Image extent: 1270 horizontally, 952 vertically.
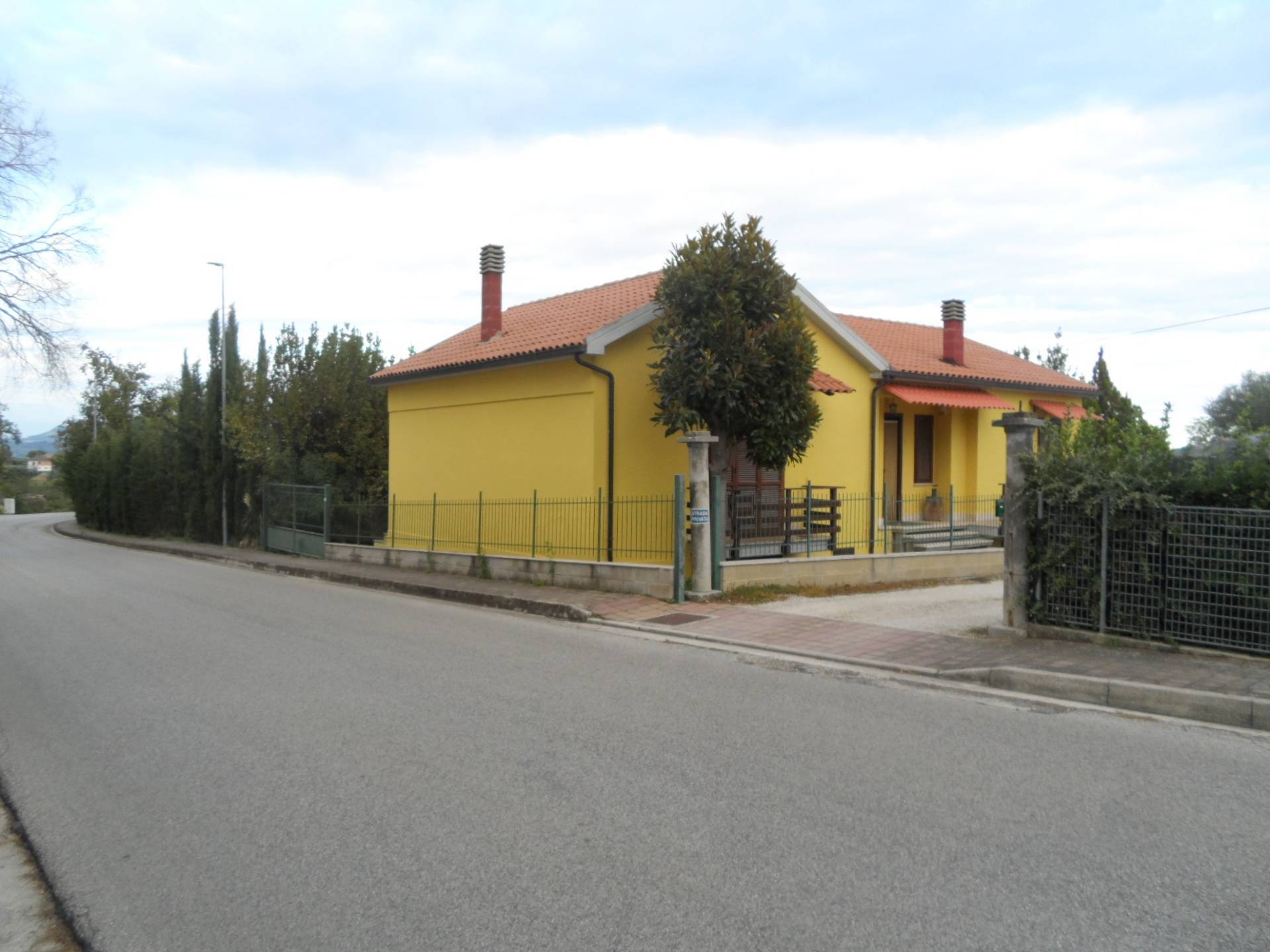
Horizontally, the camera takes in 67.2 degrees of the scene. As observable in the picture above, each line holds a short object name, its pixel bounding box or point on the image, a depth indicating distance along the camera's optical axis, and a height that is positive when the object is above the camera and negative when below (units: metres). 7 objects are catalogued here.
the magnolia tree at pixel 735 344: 13.80 +2.21
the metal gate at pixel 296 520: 21.88 -0.70
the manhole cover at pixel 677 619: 11.57 -1.53
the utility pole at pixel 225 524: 27.06 -0.95
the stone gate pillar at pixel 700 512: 13.03 -0.25
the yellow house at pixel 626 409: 15.99 +1.70
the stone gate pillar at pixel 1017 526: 9.81 -0.30
